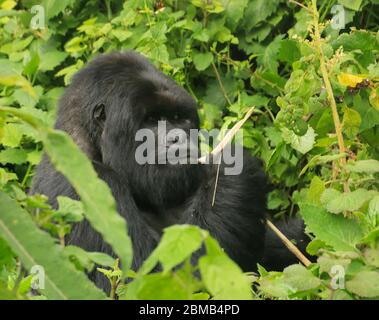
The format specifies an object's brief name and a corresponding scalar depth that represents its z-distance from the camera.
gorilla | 6.43
